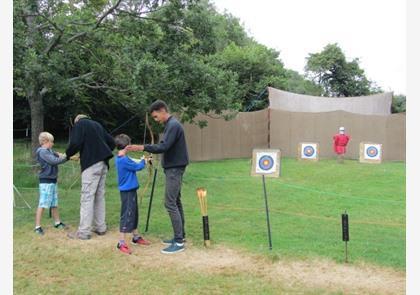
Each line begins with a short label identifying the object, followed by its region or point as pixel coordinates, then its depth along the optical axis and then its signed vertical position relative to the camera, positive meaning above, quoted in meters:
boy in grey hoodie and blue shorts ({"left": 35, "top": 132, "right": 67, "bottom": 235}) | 5.77 -0.42
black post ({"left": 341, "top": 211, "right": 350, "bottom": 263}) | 4.59 -0.87
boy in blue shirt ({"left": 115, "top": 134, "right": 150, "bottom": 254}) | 5.09 -0.47
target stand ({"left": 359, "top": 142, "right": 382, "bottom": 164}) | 15.37 -0.29
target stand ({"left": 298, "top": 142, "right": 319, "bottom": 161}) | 15.72 -0.27
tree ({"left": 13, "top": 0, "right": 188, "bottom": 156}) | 7.50 +2.03
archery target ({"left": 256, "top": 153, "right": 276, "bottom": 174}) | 6.25 -0.28
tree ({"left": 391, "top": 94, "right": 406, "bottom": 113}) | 28.39 +2.62
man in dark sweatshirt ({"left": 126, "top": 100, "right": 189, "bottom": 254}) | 4.96 -0.20
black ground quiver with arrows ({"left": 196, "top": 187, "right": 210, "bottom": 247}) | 5.18 -0.88
